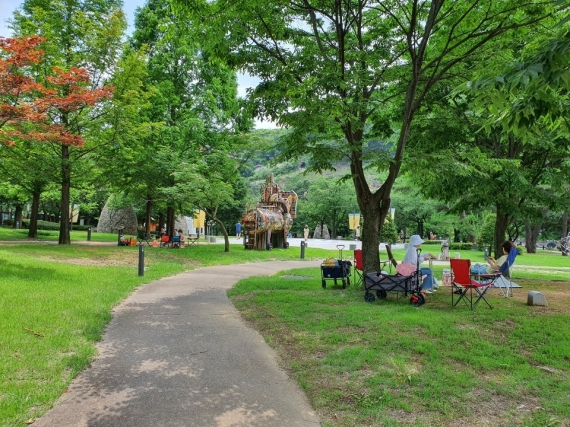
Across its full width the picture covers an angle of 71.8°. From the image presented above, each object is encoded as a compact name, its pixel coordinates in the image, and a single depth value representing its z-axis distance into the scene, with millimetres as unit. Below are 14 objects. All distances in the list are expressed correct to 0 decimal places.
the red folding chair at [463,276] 7473
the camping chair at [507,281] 9172
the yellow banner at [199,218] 29719
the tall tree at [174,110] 20281
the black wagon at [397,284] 7805
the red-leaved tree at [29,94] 9328
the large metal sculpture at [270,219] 22597
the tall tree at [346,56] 7664
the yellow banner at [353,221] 37062
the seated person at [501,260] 9309
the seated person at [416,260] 8406
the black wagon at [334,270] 10023
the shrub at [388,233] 35938
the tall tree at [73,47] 17016
